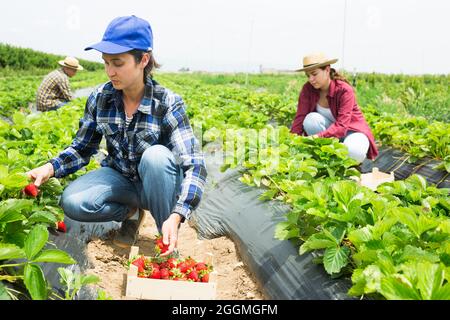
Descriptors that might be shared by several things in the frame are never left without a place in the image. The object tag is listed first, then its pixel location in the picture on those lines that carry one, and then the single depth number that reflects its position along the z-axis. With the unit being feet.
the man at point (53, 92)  26.30
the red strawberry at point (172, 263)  7.77
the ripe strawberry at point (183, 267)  7.72
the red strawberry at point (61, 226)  7.93
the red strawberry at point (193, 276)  7.60
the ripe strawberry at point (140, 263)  7.63
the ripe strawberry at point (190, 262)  7.88
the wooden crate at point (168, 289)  7.30
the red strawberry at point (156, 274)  7.57
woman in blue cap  7.97
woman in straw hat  13.78
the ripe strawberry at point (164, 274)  7.56
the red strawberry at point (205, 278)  7.70
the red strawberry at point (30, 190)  7.24
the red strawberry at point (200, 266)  7.83
